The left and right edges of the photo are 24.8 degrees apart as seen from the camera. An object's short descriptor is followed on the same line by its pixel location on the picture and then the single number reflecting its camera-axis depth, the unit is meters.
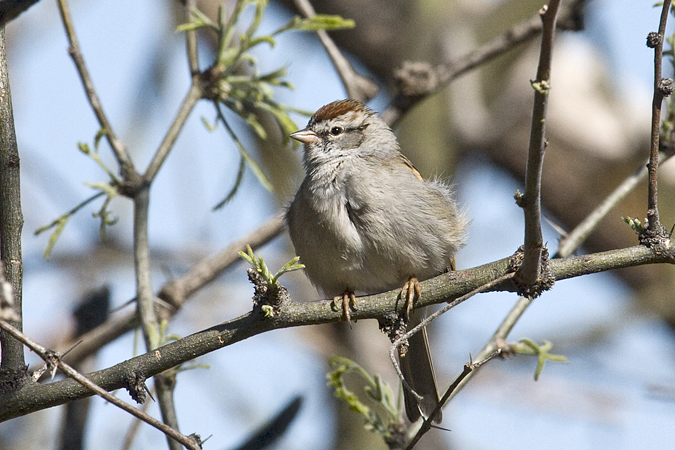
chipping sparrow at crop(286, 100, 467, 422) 7.28
